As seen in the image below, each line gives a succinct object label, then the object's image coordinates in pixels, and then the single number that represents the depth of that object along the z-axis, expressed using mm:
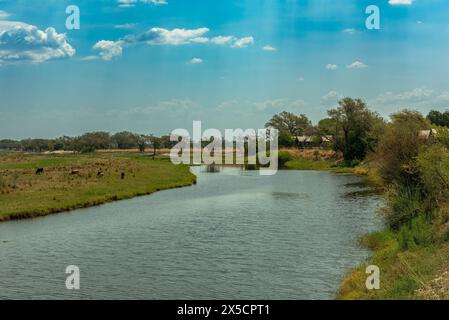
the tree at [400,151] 35062
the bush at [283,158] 126269
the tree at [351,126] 108500
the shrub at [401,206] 28962
